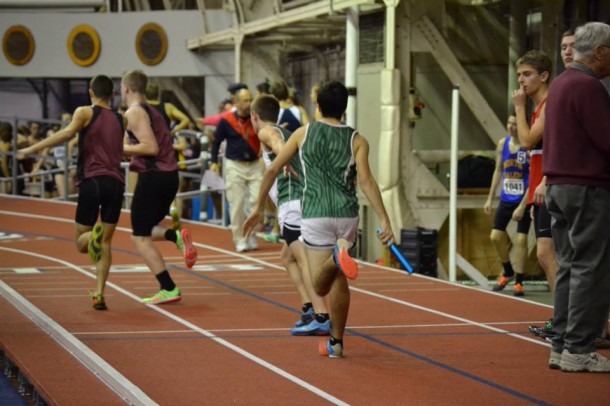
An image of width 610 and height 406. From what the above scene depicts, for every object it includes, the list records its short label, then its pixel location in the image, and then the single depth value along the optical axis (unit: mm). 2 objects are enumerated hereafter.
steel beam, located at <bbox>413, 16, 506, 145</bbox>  17125
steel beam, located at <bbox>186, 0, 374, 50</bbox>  18281
